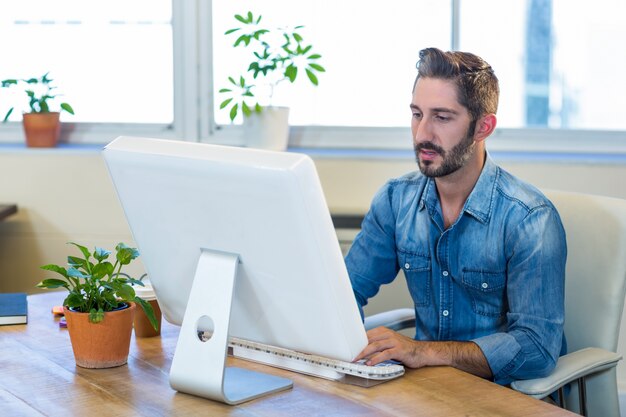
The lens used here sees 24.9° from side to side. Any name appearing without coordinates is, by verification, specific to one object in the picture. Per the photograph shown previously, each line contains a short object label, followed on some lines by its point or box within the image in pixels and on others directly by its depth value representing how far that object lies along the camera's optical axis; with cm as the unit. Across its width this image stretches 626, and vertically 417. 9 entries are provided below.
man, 303
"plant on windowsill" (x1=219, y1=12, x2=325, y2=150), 433
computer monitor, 249
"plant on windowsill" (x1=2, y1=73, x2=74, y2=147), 444
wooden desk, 259
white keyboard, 272
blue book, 311
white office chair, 308
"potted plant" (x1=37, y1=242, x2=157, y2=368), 279
